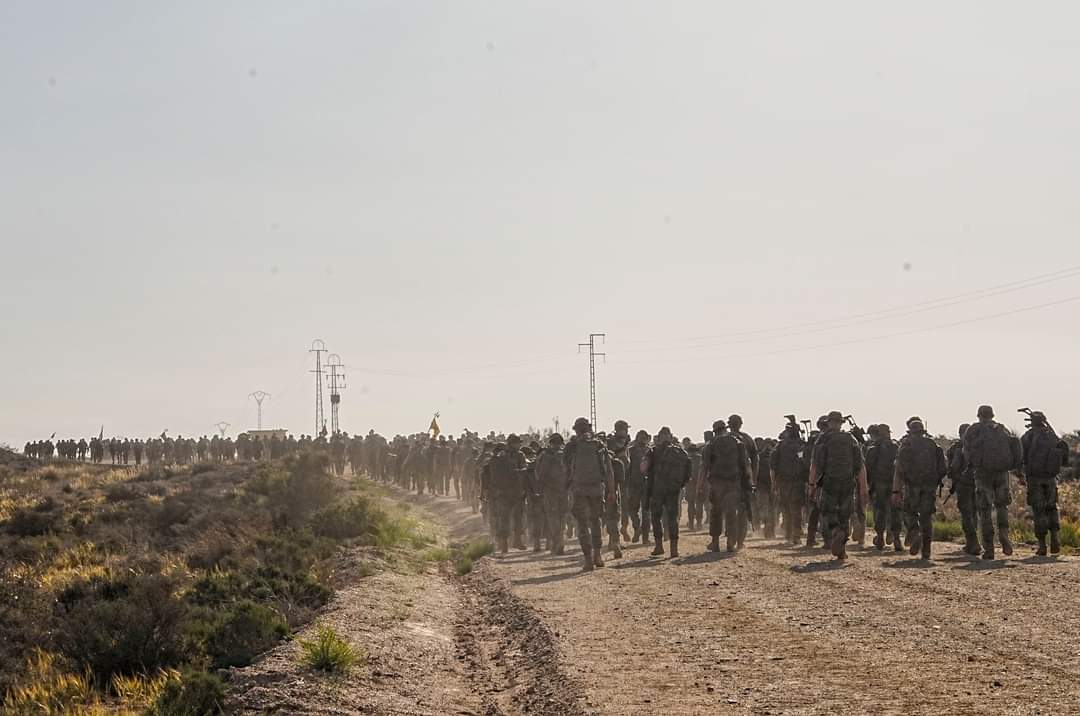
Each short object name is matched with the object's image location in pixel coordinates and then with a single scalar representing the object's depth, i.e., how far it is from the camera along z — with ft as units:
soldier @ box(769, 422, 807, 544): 79.52
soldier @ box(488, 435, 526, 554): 88.17
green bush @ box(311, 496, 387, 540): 93.97
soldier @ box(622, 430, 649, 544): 86.63
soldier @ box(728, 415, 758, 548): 74.08
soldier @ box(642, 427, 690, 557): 75.66
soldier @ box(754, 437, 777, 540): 87.80
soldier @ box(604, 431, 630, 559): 77.66
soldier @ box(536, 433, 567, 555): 81.76
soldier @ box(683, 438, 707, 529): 97.71
